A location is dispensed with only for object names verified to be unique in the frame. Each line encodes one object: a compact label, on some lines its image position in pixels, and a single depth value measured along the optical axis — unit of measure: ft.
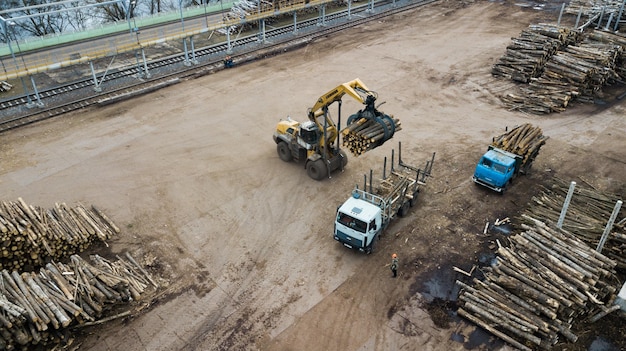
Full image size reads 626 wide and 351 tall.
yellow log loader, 66.49
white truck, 59.77
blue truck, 72.74
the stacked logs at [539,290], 51.13
